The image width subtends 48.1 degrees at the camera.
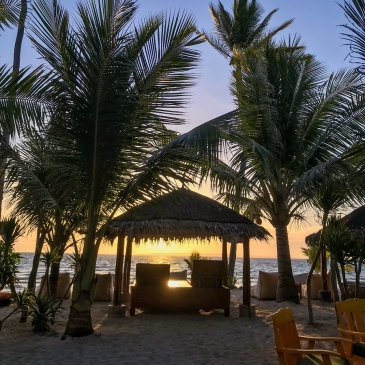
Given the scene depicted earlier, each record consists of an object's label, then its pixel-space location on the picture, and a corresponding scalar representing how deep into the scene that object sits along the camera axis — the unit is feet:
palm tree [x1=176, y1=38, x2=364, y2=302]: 30.12
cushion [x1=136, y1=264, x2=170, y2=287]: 27.73
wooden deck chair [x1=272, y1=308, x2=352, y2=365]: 9.84
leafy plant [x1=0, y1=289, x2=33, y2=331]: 20.47
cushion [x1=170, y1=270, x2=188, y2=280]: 42.12
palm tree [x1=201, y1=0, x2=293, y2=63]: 46.01
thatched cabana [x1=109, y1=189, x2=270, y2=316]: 27.14
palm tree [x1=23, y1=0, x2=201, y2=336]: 17.38
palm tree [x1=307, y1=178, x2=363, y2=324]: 23.45
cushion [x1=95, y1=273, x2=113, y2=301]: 33.99
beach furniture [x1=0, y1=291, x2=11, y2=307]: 28.87
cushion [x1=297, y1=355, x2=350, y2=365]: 10.47
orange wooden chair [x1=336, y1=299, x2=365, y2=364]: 12.73
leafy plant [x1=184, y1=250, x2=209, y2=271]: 48.85
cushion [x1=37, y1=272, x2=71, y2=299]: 32.45
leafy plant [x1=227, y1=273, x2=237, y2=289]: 49.34
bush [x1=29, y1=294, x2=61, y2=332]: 20.44
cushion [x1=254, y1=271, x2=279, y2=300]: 36.14
